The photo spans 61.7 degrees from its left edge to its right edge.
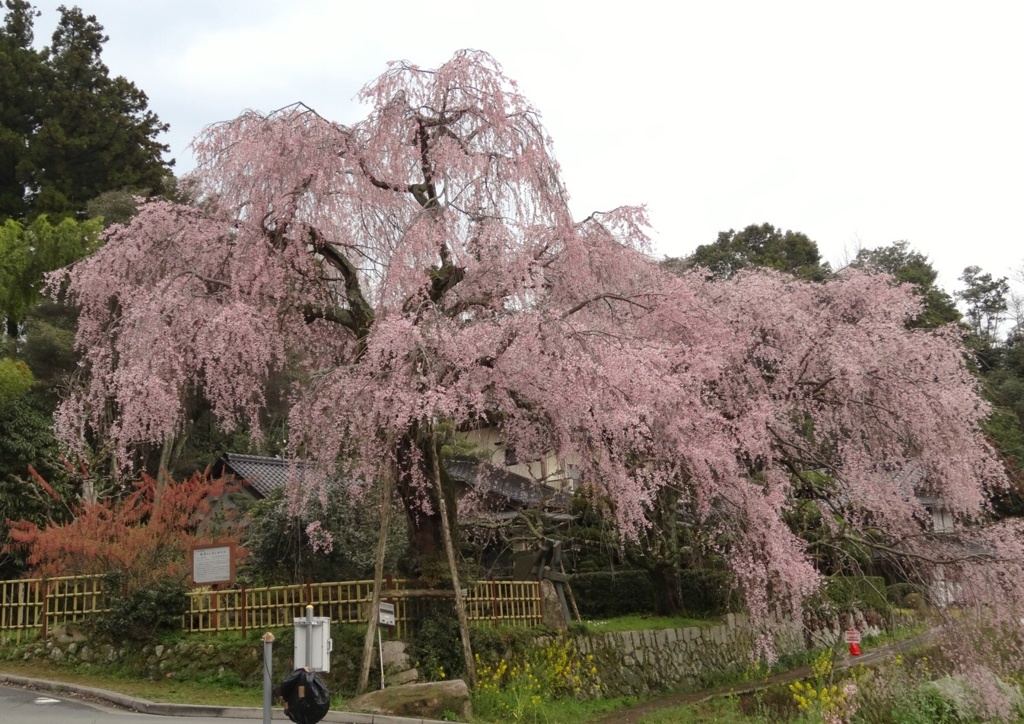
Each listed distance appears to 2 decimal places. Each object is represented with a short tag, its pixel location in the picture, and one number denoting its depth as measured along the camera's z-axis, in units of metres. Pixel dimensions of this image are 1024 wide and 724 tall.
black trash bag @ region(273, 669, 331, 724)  6.74
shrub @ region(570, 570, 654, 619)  17.33
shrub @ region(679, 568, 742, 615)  16.34
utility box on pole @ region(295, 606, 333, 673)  6.93
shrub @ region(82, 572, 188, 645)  12.13
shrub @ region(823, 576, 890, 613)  17.23
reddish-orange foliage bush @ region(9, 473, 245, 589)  13.01
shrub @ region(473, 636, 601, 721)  10.76
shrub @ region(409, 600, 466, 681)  11.25
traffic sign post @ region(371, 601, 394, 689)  10.77
